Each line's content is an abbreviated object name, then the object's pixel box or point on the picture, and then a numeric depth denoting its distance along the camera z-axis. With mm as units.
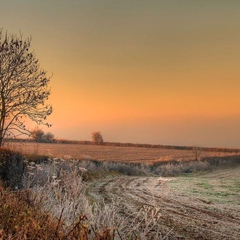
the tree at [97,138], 74081
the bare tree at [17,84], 24406
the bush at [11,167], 15344
